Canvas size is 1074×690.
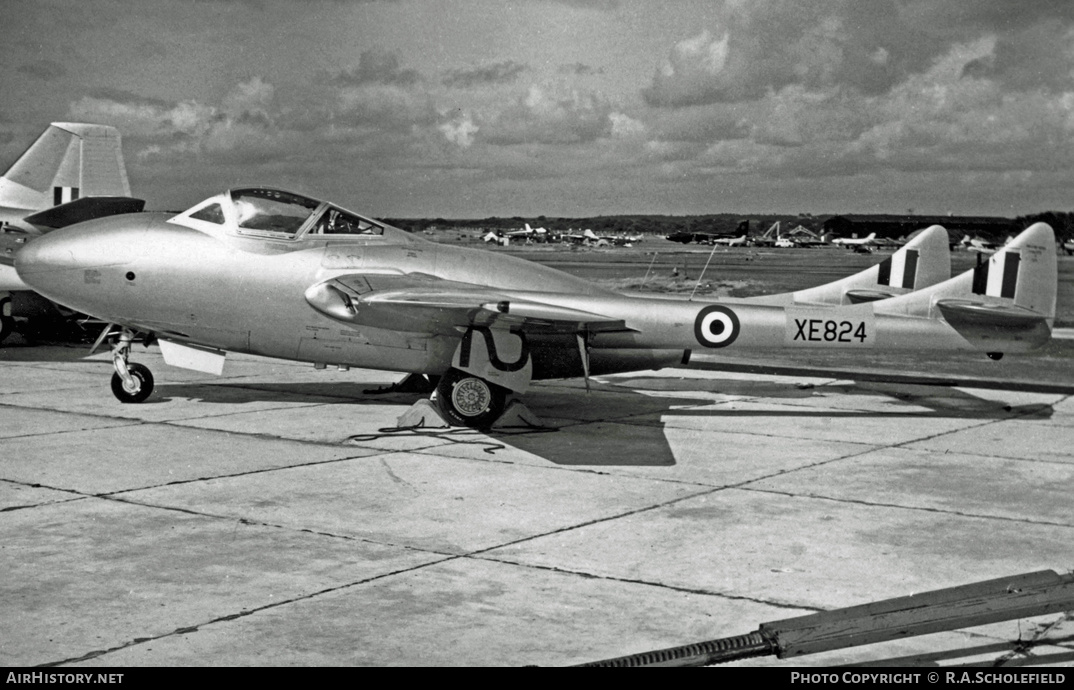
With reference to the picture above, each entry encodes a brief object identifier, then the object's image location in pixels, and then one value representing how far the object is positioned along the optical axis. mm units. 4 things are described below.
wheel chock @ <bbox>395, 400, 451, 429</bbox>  10797
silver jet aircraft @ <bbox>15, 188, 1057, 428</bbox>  10820
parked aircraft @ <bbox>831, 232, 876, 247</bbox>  114875
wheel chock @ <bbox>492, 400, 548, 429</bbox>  11000
